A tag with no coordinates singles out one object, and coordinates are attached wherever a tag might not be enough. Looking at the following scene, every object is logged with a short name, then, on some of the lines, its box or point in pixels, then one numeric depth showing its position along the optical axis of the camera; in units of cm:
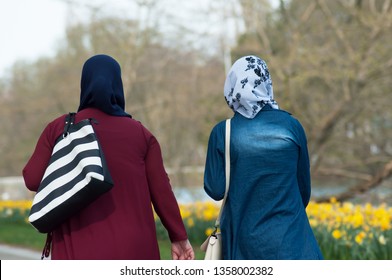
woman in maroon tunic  652
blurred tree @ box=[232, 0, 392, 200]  2234
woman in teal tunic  659
